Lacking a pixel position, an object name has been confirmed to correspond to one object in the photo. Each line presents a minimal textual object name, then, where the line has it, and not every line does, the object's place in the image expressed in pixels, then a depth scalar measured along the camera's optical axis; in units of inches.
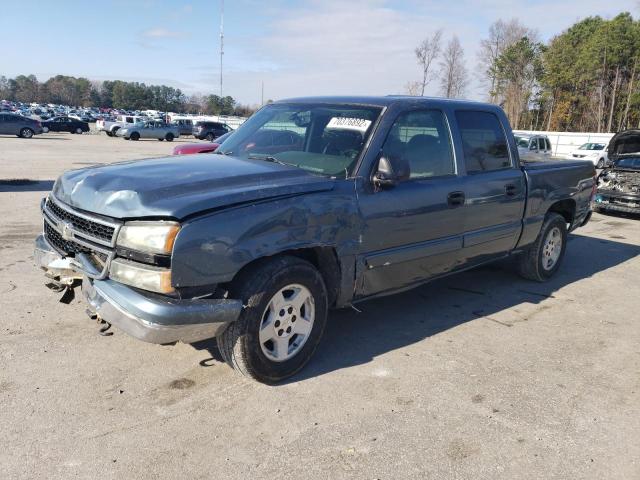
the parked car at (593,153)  1111.0
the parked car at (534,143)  811.6
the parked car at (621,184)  454.3
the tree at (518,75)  2418.8
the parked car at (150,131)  1537.9
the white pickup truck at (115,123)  1587.1
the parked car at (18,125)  1307.8
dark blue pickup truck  118.0
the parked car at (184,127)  1715.2
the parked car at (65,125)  1689.2
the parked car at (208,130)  1669.5
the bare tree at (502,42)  2390.5
